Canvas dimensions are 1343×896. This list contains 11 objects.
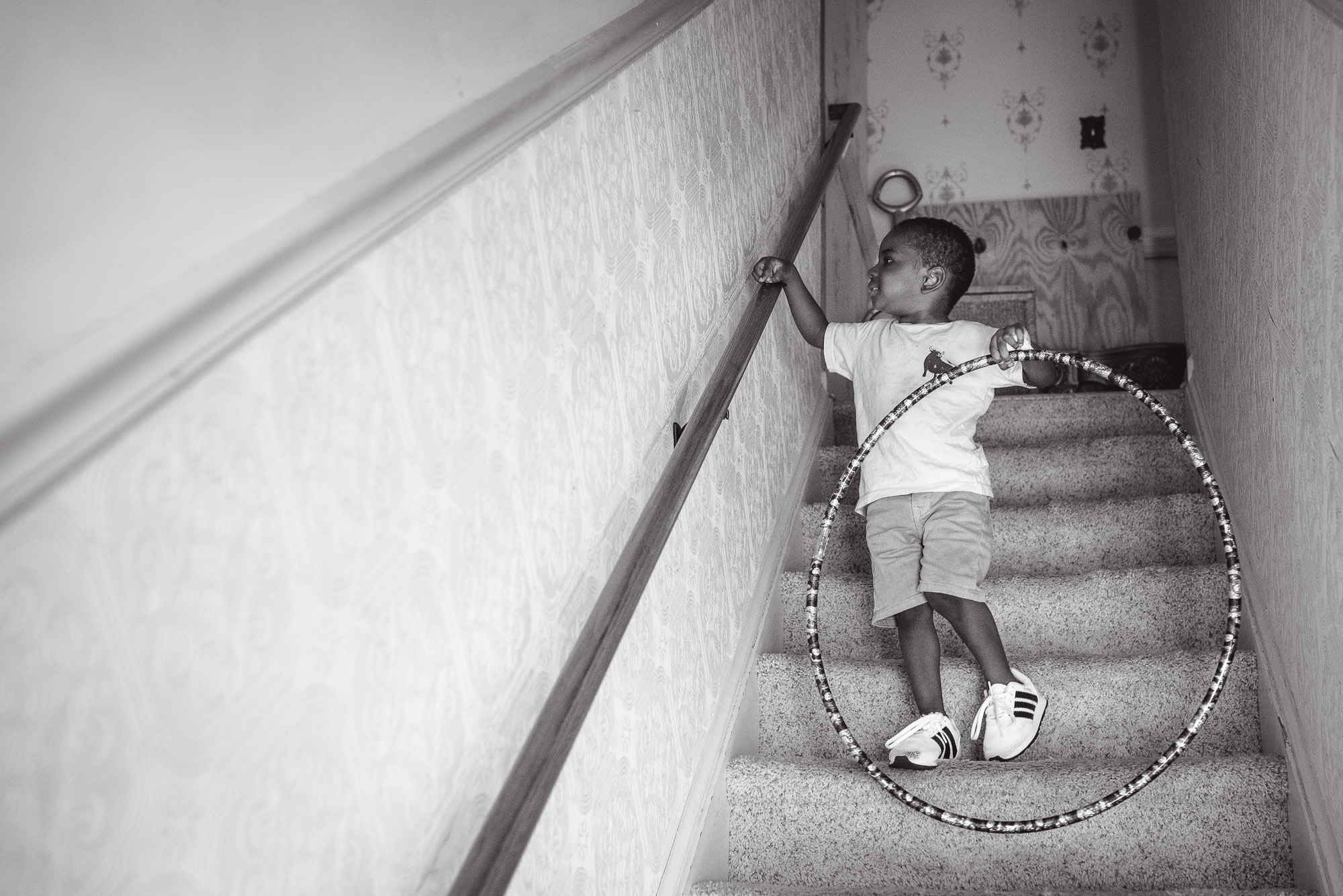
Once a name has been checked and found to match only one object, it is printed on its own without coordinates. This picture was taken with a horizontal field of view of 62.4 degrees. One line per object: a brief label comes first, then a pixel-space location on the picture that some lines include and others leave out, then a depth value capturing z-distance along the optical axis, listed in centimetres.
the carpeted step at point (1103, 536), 254
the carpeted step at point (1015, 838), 179
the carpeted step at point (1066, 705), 204
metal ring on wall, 437
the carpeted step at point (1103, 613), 229
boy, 204
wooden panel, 443
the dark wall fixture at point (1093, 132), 445
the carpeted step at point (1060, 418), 322
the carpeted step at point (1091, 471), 285
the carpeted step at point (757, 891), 171
